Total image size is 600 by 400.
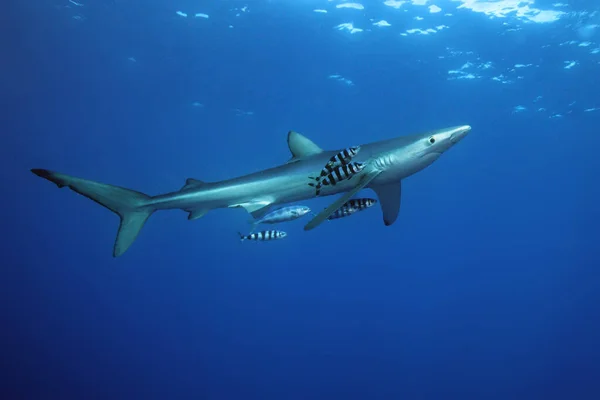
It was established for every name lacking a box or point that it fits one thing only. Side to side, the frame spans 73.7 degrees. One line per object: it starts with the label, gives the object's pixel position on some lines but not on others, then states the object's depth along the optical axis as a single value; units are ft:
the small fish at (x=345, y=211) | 20.11
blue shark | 17.07
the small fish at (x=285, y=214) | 22.77
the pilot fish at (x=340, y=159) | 15.25
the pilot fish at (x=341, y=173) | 14.88
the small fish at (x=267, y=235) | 24.95
